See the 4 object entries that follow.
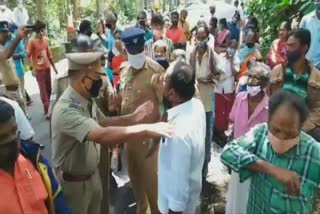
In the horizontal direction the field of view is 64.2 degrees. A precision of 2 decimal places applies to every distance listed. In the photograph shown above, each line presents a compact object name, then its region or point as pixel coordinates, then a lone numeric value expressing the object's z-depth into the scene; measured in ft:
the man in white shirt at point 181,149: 4.88
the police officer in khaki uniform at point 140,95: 7.69
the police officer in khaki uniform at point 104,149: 7.88
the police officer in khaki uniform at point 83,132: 5.10
